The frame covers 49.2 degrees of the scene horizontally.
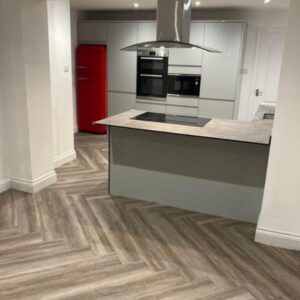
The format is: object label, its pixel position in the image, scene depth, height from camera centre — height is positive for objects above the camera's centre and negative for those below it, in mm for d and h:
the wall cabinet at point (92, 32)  5980 +587
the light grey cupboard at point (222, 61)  5133 +136
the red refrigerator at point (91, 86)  5973 -392
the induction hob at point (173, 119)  3490 -552
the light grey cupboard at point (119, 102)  6137 -671
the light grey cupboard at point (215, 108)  5438 -632
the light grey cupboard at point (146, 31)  5625 +603
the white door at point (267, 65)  5465 +114
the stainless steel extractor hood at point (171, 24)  3170 +417
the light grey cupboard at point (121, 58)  5828 +134
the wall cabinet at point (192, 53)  5340 +251
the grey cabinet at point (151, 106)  5910 -693
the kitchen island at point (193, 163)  3074 -933
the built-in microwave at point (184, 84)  5548 -264
